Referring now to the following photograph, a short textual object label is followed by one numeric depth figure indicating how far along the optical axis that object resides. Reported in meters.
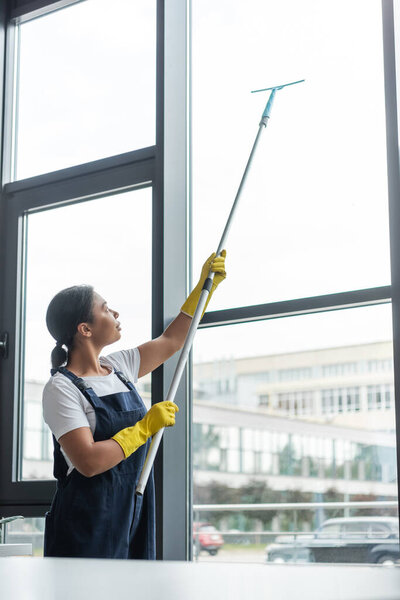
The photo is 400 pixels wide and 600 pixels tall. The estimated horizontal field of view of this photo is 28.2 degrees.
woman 2.06
